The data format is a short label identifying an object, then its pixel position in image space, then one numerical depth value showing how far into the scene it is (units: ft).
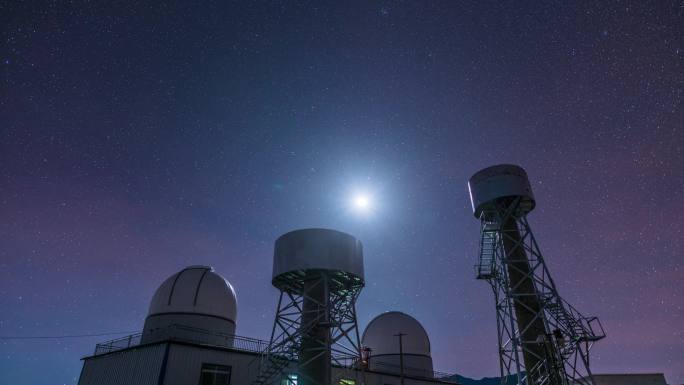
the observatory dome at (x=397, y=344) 115.34
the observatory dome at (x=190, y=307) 81.66
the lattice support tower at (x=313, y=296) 71.46
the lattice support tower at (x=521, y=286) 66.13
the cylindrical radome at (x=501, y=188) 78.64
